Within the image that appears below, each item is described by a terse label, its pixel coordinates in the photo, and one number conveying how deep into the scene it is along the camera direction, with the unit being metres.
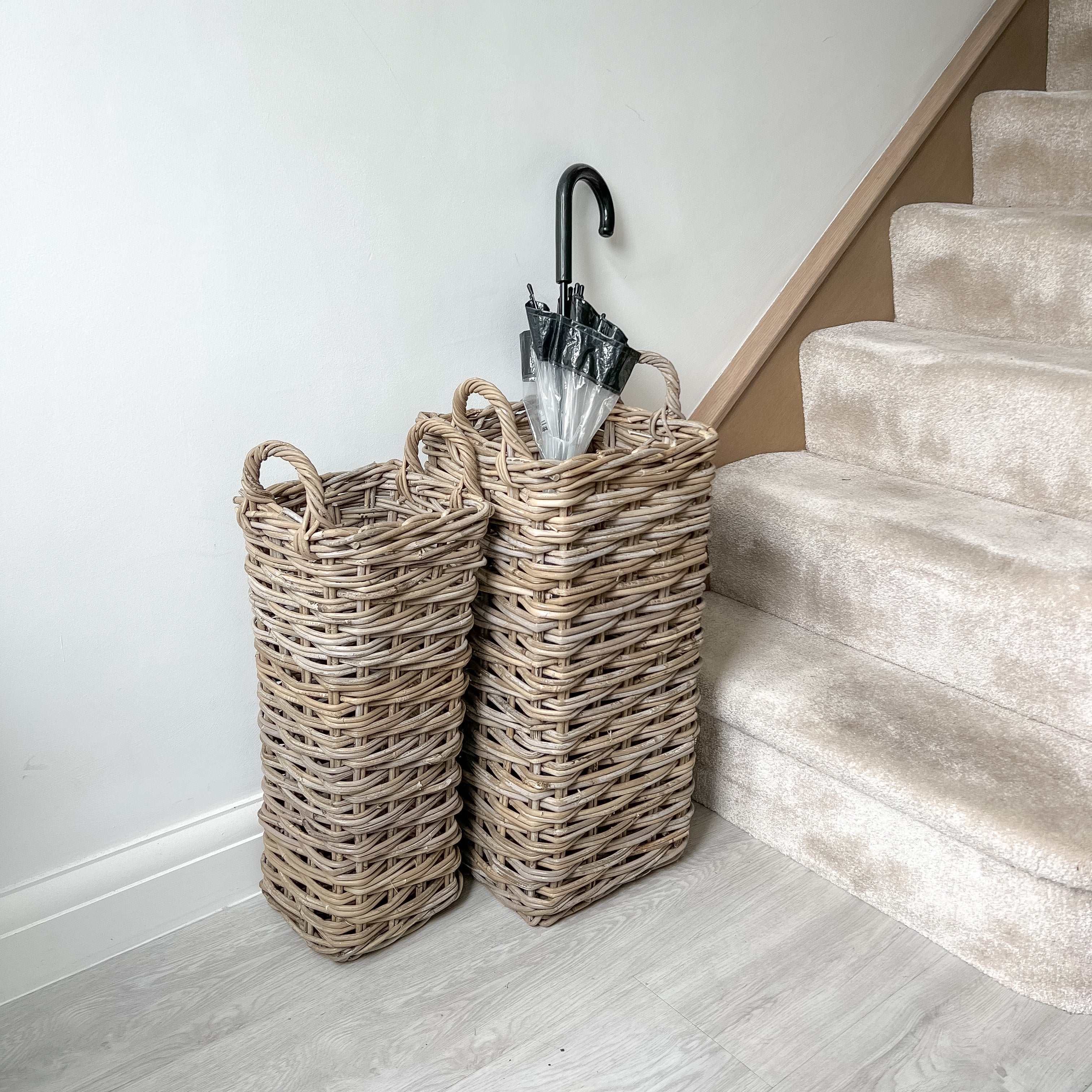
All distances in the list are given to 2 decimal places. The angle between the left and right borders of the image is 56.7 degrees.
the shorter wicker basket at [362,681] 1.06
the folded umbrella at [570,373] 1.25
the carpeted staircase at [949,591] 1.18
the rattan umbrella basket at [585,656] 1.12
